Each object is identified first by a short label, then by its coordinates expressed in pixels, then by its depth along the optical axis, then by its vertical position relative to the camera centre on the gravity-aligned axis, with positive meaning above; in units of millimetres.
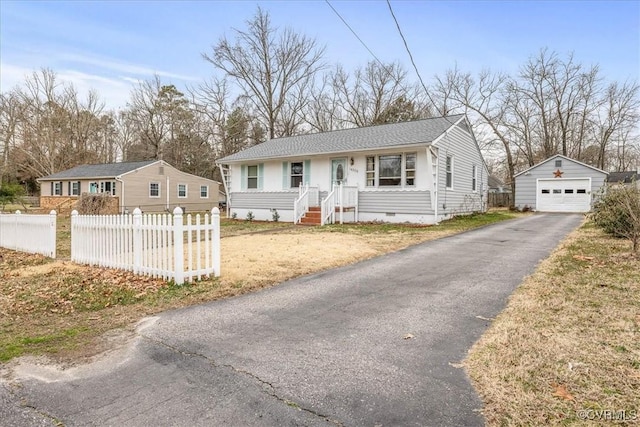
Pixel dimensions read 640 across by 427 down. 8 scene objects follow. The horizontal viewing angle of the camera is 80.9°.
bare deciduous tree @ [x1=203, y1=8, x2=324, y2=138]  32625 +12701
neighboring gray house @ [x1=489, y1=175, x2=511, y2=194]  40681 +2257
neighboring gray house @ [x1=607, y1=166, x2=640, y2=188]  27203 +2271
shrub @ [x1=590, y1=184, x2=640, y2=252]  7129 -133
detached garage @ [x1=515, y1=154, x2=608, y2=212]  23406 +1339
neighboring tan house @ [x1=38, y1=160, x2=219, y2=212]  27328 +1443
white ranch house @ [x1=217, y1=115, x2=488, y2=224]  14992 +1386
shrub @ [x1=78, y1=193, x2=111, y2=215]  22156 +13
